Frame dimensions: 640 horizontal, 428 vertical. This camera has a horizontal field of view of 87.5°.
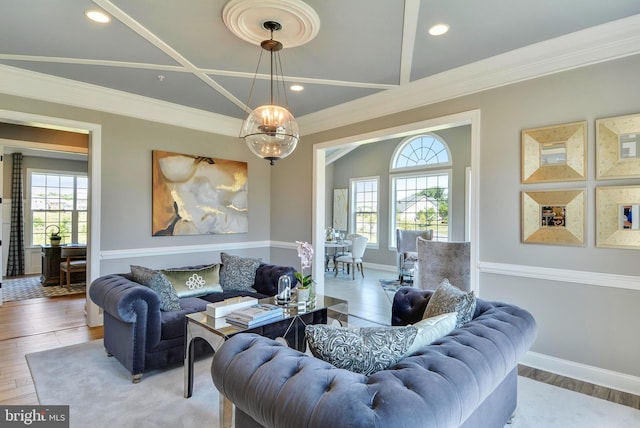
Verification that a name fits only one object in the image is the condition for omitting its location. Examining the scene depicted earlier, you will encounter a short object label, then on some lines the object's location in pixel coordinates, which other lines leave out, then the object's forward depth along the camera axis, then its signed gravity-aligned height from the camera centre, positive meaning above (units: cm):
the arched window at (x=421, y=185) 758 +74
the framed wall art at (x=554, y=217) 282 +1
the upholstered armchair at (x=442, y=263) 415 -60
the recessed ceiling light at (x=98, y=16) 247 +149
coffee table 229 -87
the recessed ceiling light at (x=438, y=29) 261 +149
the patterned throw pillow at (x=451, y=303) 195 -53
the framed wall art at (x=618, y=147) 259 +56
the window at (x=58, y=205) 752 +20
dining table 756 -92
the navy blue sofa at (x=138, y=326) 271 -96
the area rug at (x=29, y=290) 556 -138
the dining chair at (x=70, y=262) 612 -91
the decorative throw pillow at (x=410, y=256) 645 -78
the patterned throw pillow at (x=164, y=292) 305 -72
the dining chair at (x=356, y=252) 728 -80
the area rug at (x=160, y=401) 223 -137
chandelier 267 +69
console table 646 -104
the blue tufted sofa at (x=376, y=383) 102 -59
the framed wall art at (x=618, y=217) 259 +1
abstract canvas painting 456 +29
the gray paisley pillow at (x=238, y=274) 408 -73
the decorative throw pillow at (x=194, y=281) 362 -74
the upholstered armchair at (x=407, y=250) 653 -71
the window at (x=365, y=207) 880 +24
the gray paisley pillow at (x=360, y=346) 137 -55
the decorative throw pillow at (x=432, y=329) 152 -56
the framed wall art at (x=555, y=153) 282 +57
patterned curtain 716 -10
